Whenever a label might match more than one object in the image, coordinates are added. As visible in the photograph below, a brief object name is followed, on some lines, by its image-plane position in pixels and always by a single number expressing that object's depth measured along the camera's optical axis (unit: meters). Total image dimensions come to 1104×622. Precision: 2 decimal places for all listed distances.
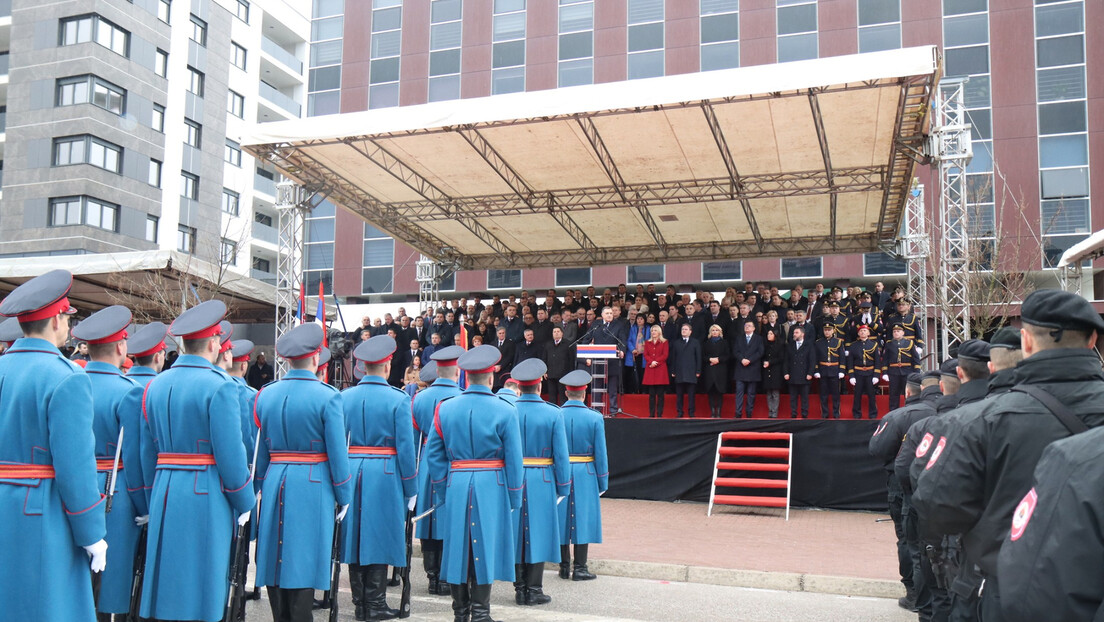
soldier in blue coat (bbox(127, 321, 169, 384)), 6.29
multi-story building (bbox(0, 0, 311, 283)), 34.91
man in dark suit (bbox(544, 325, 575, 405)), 16.30
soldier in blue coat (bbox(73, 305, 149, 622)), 5.25
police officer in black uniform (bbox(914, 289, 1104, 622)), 3.14
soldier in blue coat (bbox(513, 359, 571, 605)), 7.52
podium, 15.38
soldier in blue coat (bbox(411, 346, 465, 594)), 7.84
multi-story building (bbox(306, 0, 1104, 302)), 27.62
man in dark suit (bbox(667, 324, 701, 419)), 15.23
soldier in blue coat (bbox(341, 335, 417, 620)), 6.91
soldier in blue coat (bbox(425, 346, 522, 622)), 6.52
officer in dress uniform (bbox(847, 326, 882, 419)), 14.59
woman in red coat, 15.48
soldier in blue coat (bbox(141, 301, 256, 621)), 5.01
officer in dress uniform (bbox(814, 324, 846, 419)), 14.70
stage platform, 12.84
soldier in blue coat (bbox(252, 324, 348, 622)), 5.83
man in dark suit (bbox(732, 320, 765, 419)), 14.98
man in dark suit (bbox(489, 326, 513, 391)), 17.16
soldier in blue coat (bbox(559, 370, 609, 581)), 8.60
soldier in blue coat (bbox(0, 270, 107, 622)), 3.82
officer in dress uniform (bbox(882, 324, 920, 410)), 14.46
